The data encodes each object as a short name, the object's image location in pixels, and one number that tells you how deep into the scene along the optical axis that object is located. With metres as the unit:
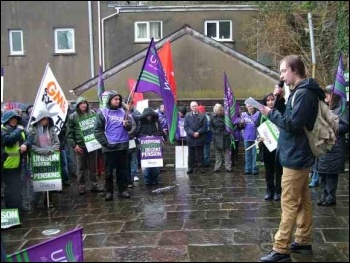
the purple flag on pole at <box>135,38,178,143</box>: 8.92
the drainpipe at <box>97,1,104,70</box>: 25.34
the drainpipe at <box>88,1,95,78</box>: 25.50
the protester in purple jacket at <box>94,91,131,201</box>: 8.44
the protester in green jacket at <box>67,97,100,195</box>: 9.28
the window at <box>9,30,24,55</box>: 26.08
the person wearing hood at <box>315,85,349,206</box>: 7.49
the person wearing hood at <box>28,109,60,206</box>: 8.16
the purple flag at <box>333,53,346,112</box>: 7.50
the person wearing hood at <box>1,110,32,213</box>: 7.65
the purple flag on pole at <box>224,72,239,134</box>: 11.63
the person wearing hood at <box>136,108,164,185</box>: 10.09
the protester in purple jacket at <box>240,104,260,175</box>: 11.07
